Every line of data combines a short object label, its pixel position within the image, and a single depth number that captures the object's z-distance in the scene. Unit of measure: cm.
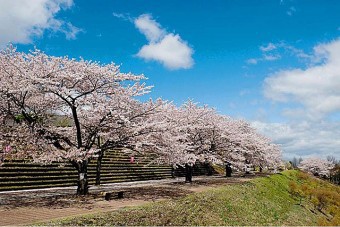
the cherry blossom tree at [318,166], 13275
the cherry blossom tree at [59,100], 1720
